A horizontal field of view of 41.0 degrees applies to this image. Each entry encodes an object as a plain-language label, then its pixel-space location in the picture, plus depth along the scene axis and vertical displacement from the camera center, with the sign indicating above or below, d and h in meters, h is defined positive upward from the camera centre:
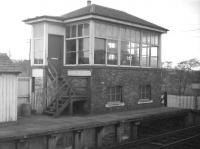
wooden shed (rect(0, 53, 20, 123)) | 11.41 -0.91
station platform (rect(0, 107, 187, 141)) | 10.12 -2.48
